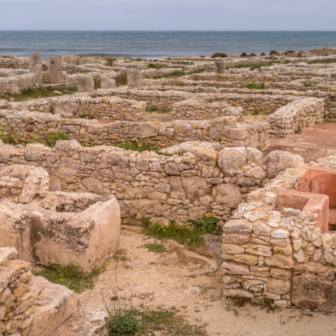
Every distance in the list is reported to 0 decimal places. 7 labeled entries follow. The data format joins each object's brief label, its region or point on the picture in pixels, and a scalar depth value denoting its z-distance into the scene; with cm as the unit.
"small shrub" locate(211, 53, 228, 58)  4307
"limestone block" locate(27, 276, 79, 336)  445
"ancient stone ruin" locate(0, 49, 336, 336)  540
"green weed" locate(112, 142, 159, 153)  1119
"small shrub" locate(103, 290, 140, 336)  509
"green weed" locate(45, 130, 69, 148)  1188
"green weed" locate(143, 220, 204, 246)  785
